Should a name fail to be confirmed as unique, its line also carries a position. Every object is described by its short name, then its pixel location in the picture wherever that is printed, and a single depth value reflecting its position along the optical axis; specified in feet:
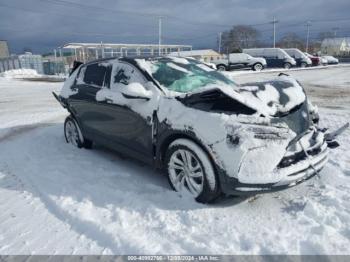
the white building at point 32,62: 134.97
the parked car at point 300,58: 119.44
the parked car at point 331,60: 148.00
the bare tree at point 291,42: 297.74
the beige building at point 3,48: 229.66
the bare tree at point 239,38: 294.46
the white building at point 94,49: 130.21
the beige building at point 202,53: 204.54
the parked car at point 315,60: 126.82
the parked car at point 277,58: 114.42
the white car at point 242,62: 105.40
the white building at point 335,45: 314.20
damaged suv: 11.23
